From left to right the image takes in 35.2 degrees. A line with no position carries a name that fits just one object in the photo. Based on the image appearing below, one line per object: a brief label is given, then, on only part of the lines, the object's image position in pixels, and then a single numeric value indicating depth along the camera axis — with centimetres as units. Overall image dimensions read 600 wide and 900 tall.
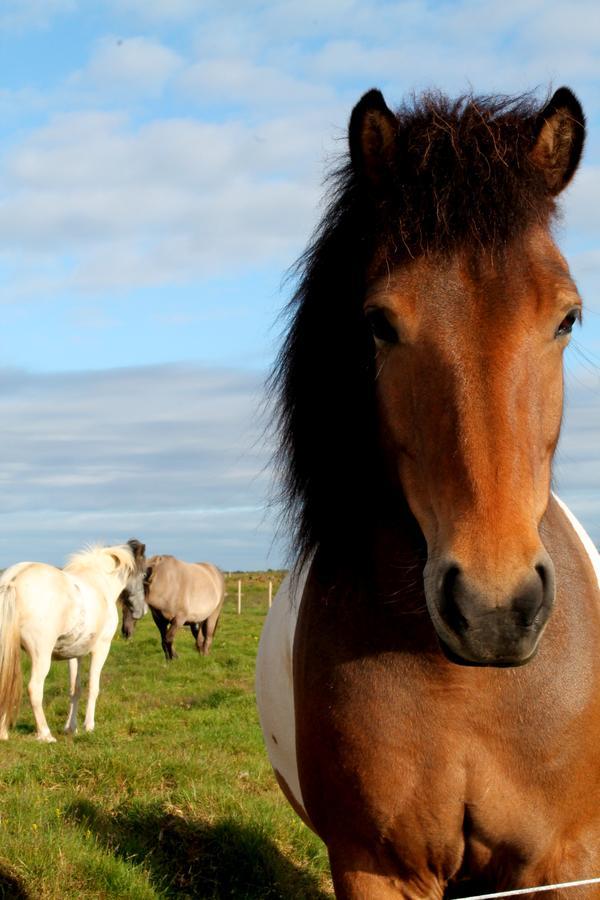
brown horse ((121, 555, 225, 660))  1786
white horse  970
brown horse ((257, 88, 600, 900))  205
